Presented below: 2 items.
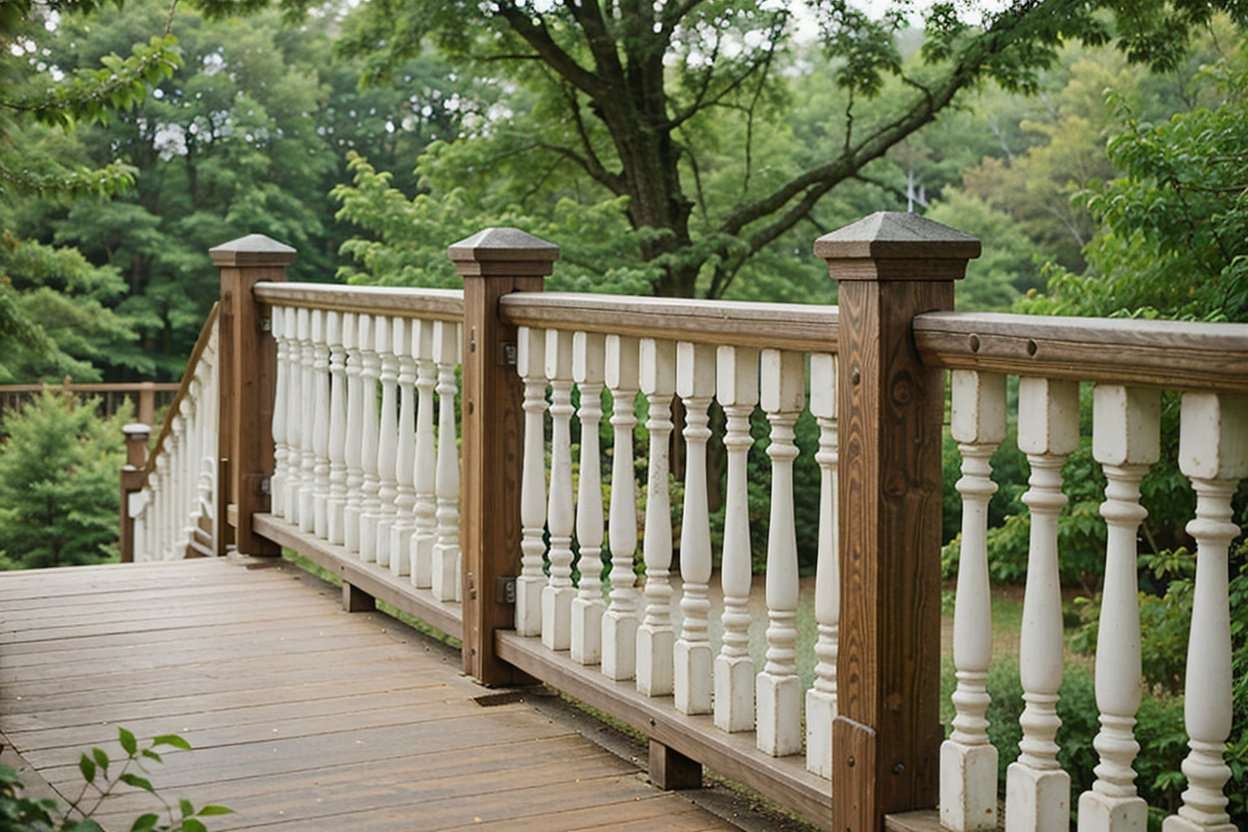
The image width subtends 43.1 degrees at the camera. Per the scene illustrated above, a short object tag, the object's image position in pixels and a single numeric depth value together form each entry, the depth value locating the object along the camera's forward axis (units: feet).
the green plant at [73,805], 5.65
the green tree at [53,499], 56.54
